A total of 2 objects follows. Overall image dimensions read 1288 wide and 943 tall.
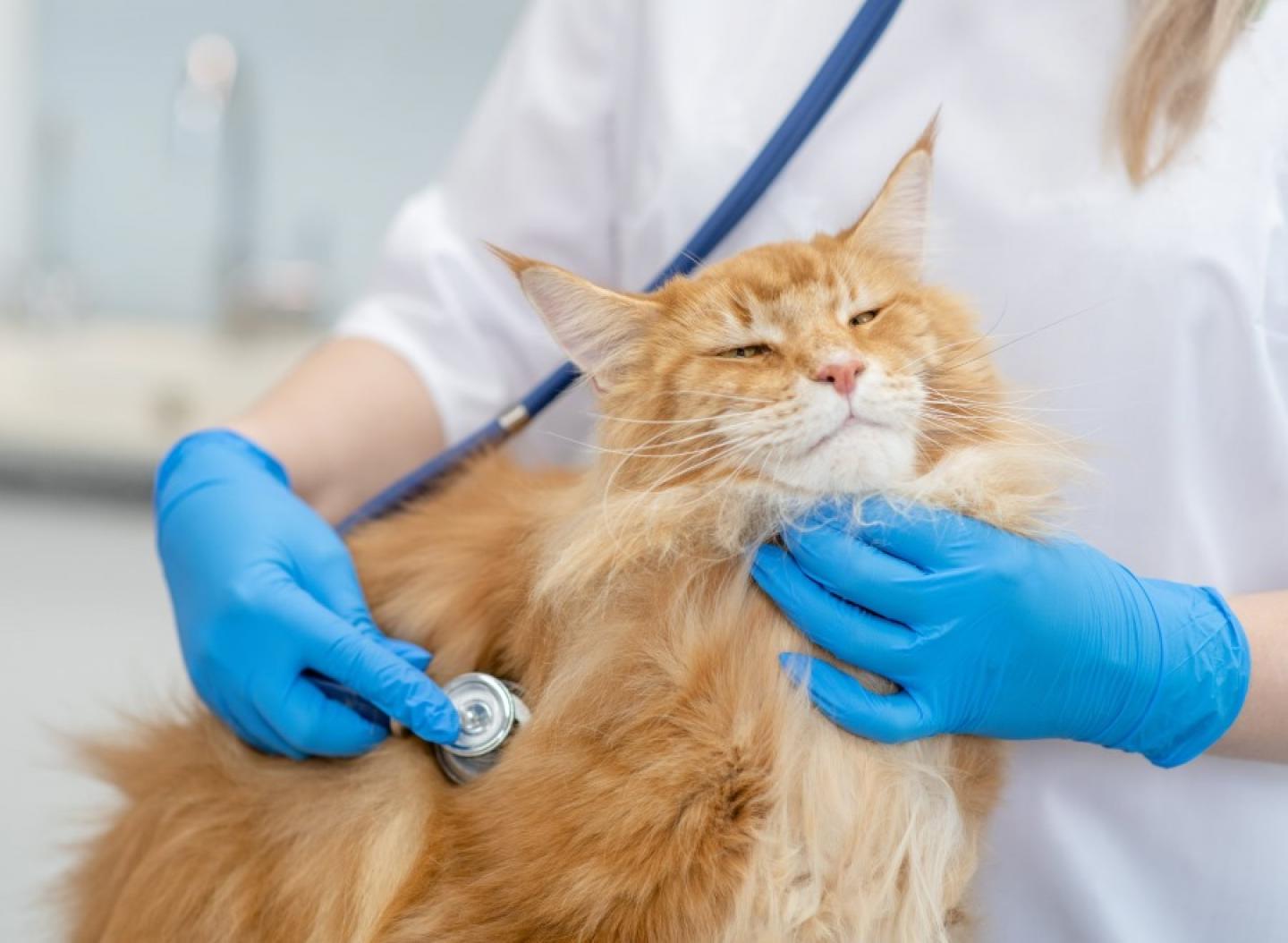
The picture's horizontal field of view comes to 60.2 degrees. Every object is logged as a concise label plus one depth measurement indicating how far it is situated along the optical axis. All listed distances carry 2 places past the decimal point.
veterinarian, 0.90
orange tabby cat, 0.79
